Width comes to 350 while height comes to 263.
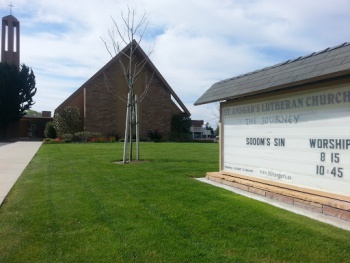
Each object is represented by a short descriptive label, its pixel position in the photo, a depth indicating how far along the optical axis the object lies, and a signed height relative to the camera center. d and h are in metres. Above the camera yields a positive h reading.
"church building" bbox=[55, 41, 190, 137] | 31.75 +2.90
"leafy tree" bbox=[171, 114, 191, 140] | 35.25 +0.79
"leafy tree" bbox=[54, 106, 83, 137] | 31.41 +1.15
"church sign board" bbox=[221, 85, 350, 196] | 5.25 -0.05
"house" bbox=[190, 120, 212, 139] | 51.64 +0.70
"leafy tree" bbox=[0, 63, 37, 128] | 38.81 +4.53
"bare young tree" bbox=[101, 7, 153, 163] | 12.91 +1.17
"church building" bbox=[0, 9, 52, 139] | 41.94 +1.86
